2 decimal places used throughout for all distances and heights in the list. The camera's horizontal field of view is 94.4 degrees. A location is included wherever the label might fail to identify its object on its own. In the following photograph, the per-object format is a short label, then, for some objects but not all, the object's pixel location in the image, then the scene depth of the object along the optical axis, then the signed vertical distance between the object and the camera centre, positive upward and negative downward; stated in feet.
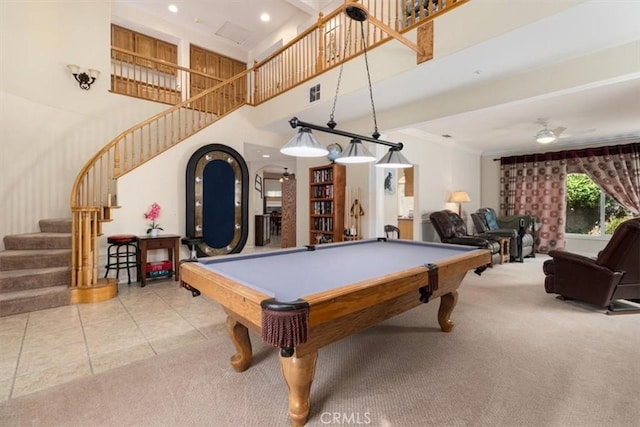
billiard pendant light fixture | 7.01 +1.74
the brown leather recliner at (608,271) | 10.34 -2.32
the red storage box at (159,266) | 14.70 -2.99
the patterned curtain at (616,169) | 19.79 +2.73
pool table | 4.18 -1.43
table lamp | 22.10 +0.73
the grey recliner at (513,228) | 20.08 -1.52
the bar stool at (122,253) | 13.76 -2.33
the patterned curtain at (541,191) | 22.91 +1.36
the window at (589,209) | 22.04 -0.06
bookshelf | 17.71 +0.27
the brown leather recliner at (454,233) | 17.88 -1.61
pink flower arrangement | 15.64 -0.40
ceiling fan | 16.17 +4.04
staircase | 10.79 -2.60
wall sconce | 15.58 +6.99
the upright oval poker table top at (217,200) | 17.03 +0.43
